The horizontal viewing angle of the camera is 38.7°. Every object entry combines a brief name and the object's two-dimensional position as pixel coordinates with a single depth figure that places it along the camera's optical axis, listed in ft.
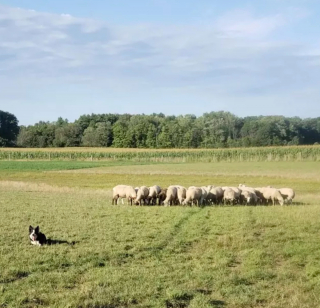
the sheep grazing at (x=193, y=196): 74.13
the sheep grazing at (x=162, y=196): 77.25
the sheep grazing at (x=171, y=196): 75.11
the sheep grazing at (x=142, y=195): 75.20
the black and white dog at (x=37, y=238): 39.36
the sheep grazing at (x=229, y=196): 75.71
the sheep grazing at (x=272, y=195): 77.87
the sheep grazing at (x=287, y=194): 77.92
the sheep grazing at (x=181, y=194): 75.41
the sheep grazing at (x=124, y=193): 76.07
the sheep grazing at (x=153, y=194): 76.84
